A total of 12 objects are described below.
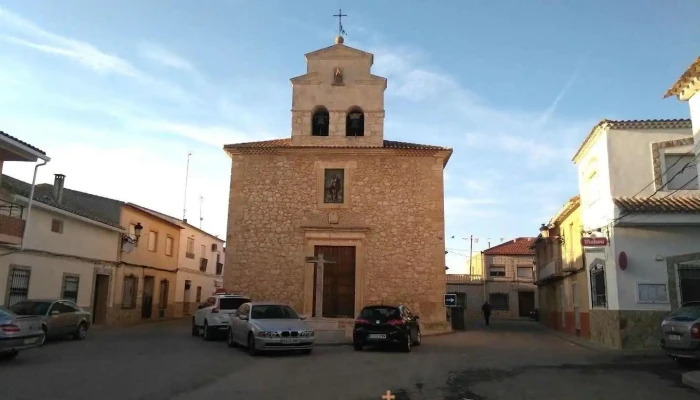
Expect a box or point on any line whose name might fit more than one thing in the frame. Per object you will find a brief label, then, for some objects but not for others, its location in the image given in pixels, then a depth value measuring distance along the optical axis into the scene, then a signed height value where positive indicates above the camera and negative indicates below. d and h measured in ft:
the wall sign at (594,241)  53.33 +5.96
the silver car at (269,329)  43.11 -2.71
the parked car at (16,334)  35.76 -2.96
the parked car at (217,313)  57.36 -2.07
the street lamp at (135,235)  85.56 +8.67
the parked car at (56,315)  51.78 -2.39
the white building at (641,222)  51.80 +7.77
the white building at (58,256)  62.64 +4.32
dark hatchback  48.66 -2.71
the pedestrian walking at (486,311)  105.70 -1.98
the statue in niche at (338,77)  76.89 +30.39
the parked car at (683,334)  36.70 -1.95
